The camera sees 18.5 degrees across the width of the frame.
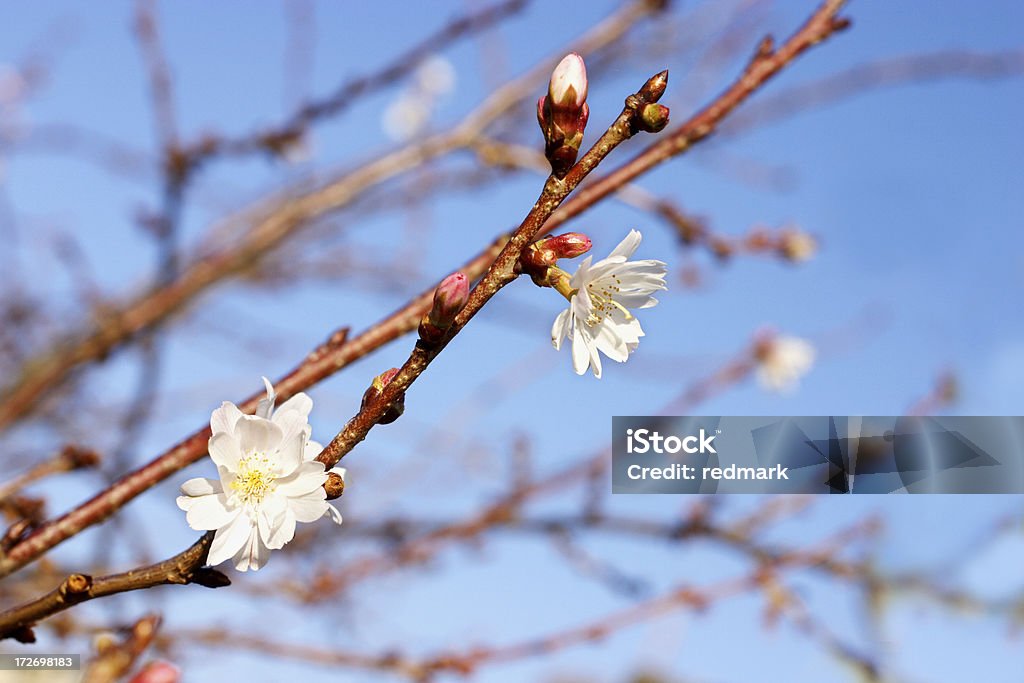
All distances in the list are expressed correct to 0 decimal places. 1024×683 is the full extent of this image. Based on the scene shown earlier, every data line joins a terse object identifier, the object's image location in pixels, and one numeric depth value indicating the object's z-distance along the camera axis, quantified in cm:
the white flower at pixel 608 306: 60
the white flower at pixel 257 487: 59
